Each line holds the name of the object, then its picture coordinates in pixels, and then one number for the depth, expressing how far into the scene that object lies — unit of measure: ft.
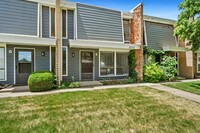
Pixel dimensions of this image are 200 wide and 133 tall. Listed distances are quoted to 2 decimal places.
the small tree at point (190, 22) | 32.17
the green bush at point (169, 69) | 40.88
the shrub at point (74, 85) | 31.32
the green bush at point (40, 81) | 26.89
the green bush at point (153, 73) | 38.47
